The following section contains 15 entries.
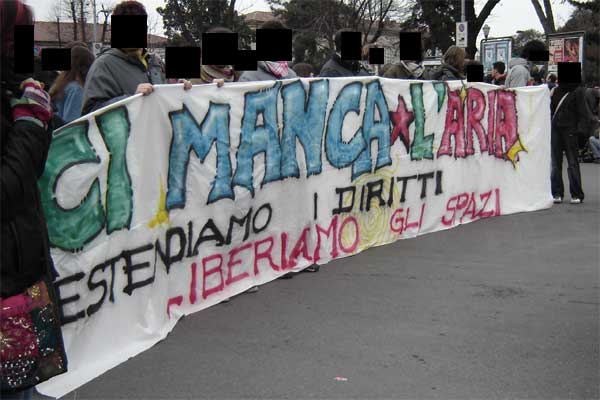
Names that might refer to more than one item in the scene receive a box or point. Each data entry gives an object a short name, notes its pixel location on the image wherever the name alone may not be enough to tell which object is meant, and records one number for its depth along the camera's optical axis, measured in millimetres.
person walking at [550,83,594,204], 10680
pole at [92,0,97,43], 29344
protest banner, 4180
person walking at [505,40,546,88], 12508
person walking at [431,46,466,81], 9305
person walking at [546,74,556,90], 16578
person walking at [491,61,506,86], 12578
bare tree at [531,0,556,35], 33575
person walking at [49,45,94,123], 6551
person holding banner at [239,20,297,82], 6589
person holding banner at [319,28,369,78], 7617
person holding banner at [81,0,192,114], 4887
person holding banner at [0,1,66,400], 2551
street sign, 22353
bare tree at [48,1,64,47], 32188
